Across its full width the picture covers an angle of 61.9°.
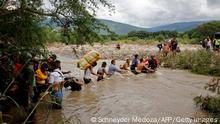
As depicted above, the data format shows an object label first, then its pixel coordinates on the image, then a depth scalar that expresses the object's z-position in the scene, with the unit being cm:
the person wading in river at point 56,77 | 504
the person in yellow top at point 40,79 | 542
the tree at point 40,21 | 449
